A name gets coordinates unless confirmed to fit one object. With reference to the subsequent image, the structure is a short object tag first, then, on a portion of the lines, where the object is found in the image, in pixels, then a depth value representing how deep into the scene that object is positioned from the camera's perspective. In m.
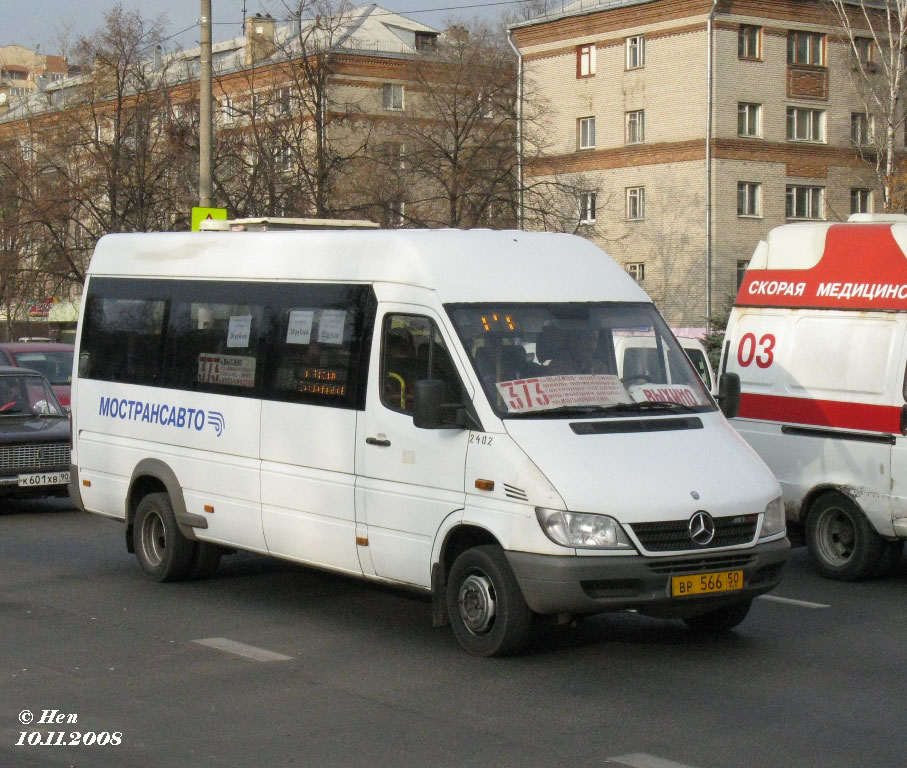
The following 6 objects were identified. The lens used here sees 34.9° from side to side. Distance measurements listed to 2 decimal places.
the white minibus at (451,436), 7.80
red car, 21.39
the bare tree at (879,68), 44.09
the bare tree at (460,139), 36.22
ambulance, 10.85
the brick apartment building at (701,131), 48.44
